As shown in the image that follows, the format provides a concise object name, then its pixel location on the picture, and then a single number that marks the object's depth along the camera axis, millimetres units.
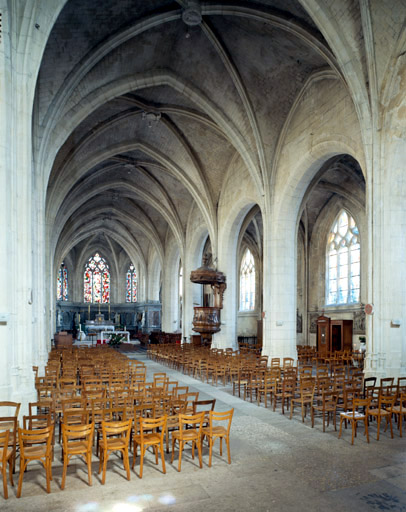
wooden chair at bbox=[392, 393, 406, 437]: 9115
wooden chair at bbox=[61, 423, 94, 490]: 6363
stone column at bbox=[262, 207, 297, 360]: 20469
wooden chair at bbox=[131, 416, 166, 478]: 6875
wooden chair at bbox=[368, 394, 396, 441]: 8938
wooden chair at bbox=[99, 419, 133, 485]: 6602
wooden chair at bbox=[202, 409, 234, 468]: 7406
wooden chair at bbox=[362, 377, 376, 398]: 11703
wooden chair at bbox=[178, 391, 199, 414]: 8674
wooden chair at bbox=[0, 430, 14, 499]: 5809
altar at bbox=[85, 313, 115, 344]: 44156
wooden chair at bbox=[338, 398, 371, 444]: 8682
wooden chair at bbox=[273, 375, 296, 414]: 11359
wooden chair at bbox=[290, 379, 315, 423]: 10523
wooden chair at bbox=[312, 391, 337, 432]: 9508
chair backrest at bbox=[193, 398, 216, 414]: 11828
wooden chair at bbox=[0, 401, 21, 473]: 6568
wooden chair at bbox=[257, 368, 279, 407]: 12000
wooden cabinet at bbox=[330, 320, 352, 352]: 27062
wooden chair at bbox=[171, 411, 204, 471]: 7184
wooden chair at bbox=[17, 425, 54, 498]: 6078
